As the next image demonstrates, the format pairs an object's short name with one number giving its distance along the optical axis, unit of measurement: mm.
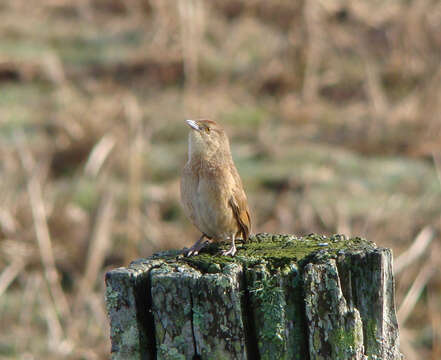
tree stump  5840
